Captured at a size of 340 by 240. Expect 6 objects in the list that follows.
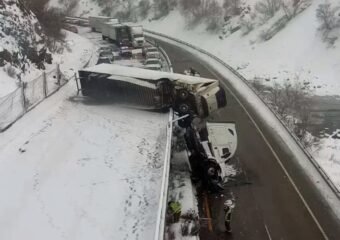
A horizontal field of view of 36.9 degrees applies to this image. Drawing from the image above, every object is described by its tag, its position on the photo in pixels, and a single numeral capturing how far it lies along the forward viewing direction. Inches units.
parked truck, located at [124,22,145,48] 1884.8
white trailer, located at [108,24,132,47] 1910.7
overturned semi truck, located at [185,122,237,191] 846.5
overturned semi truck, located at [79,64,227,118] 1094.5
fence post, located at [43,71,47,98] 1240.2
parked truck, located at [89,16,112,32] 2181.3
